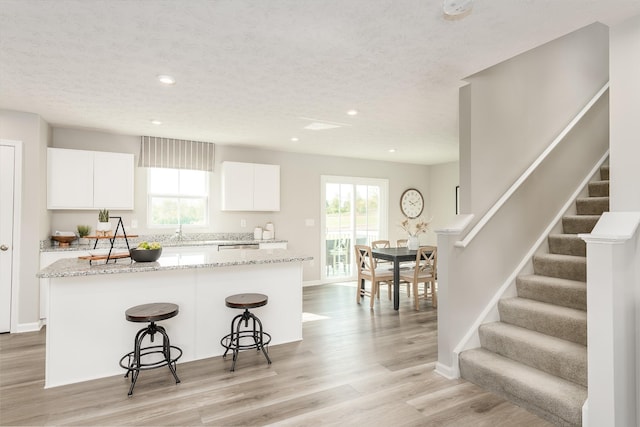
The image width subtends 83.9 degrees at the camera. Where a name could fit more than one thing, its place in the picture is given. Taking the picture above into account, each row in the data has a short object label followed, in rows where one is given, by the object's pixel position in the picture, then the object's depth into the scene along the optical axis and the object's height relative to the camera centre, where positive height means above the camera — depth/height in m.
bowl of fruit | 3.10 -0.32
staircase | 2.29 -0.92
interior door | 4.01 -0.14
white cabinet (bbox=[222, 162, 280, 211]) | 5.70 +0.49
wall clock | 7.76 +0.31
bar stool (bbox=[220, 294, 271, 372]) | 3.03 -0.99
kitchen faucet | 5.43 -0.26
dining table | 4.92 -0.59
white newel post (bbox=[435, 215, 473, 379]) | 2.89 -0.64
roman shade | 5.26 +0.97
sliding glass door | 6.95 -0.02
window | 5.47 +0.31
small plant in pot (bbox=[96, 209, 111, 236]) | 4.38 -0.05
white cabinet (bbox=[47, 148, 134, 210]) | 4.52 +0.49
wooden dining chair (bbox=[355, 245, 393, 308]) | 5.04 -0.83
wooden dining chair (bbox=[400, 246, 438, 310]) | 4.94 -0.81
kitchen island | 2.79 -0.74
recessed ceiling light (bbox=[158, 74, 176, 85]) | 2.98 +1.17
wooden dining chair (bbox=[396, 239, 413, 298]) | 5.63 -0.81
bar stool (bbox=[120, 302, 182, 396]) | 2.63 -0.94
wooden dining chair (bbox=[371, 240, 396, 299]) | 5.57 -0.84
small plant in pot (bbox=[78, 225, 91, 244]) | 4.73 -0.19
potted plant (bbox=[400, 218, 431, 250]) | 5.49 -0.38
